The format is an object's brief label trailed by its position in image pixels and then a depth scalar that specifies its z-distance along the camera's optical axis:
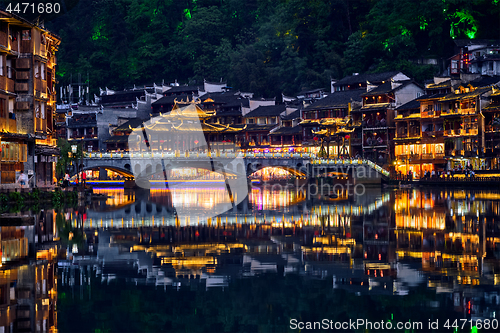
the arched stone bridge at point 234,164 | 102.62
